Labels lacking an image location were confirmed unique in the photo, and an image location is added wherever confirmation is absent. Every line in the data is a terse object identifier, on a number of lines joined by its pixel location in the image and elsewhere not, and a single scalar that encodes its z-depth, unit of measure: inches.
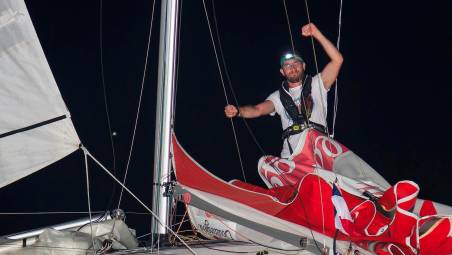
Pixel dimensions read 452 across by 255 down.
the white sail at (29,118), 303.7
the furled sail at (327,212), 313.4
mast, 326.3
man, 376.0
